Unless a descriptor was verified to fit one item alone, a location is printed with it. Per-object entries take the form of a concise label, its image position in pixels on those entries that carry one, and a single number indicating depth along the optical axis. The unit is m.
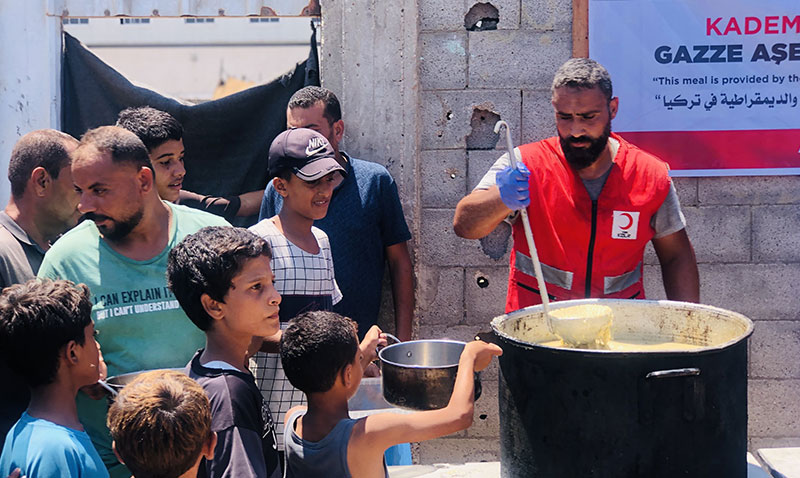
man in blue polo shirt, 3.79
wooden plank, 4.19
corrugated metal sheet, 4.30
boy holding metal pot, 2.19
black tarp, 4.36
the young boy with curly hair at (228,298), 2.27
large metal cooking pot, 2.06
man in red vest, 3.13
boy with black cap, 2.93
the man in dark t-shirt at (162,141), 3.53
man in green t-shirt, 2.51
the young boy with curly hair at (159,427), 1.92
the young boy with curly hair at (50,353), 2.17
